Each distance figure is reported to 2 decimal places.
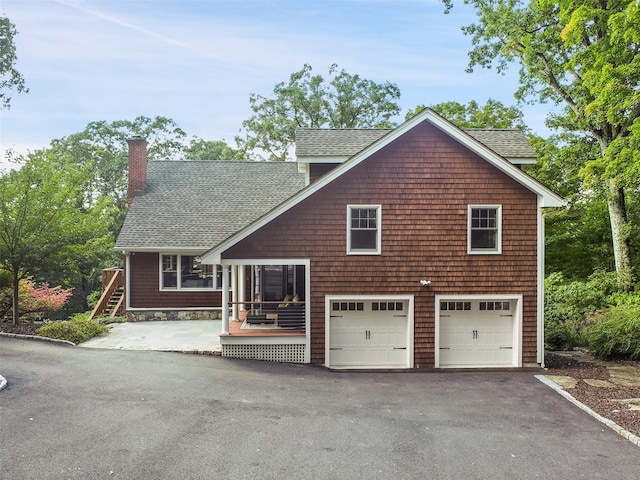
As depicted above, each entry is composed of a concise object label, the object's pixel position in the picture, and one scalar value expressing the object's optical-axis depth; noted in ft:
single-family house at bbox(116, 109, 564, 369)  47.19
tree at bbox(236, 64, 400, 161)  127.85
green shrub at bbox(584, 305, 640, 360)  50.90
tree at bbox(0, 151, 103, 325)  55.01
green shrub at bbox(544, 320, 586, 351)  57.41
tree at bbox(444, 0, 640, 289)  56.45
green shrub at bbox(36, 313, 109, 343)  50.98
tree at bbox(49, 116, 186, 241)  127.44
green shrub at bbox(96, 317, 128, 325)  64.10
